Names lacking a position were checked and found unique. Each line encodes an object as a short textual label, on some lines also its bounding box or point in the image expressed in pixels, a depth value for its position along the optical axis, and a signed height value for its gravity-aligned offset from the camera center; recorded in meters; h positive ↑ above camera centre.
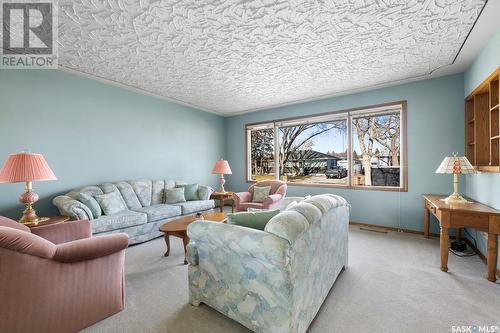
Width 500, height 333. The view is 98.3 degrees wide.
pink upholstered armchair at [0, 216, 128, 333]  1.34 -0.80
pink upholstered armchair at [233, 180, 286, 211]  4.18 -0.65
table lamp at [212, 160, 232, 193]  5.14 -0.03
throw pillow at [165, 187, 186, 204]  4.32 -0.58
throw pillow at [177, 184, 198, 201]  4.56 -0.53
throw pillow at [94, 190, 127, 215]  3.30 -0.55
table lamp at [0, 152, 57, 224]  2.26 -0.05
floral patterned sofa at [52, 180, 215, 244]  2.95 -0.71
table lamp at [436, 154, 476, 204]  2.66 -0.04
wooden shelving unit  2.51 +0.52
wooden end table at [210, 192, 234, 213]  4.97 -0.66
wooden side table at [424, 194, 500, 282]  2.19 -0.60
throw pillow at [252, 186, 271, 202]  4.66 -0.58
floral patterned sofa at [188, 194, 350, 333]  1.37 -0.74
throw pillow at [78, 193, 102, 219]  3.09 -0.51
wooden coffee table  2.70 -0.77
